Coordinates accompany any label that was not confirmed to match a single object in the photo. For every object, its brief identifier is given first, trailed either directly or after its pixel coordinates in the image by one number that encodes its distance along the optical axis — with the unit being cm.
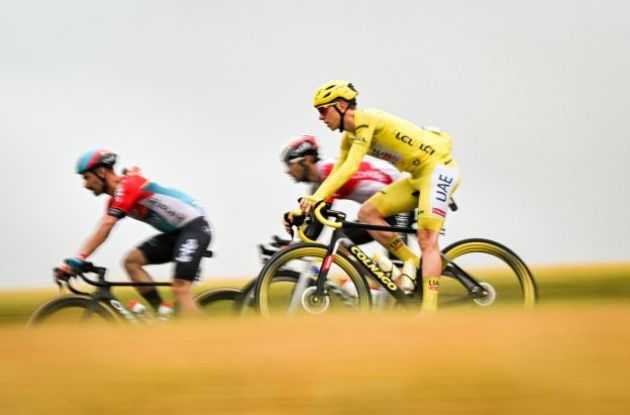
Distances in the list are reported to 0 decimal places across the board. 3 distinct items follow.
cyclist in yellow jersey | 1905
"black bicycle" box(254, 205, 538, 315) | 1811
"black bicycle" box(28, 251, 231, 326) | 1798
